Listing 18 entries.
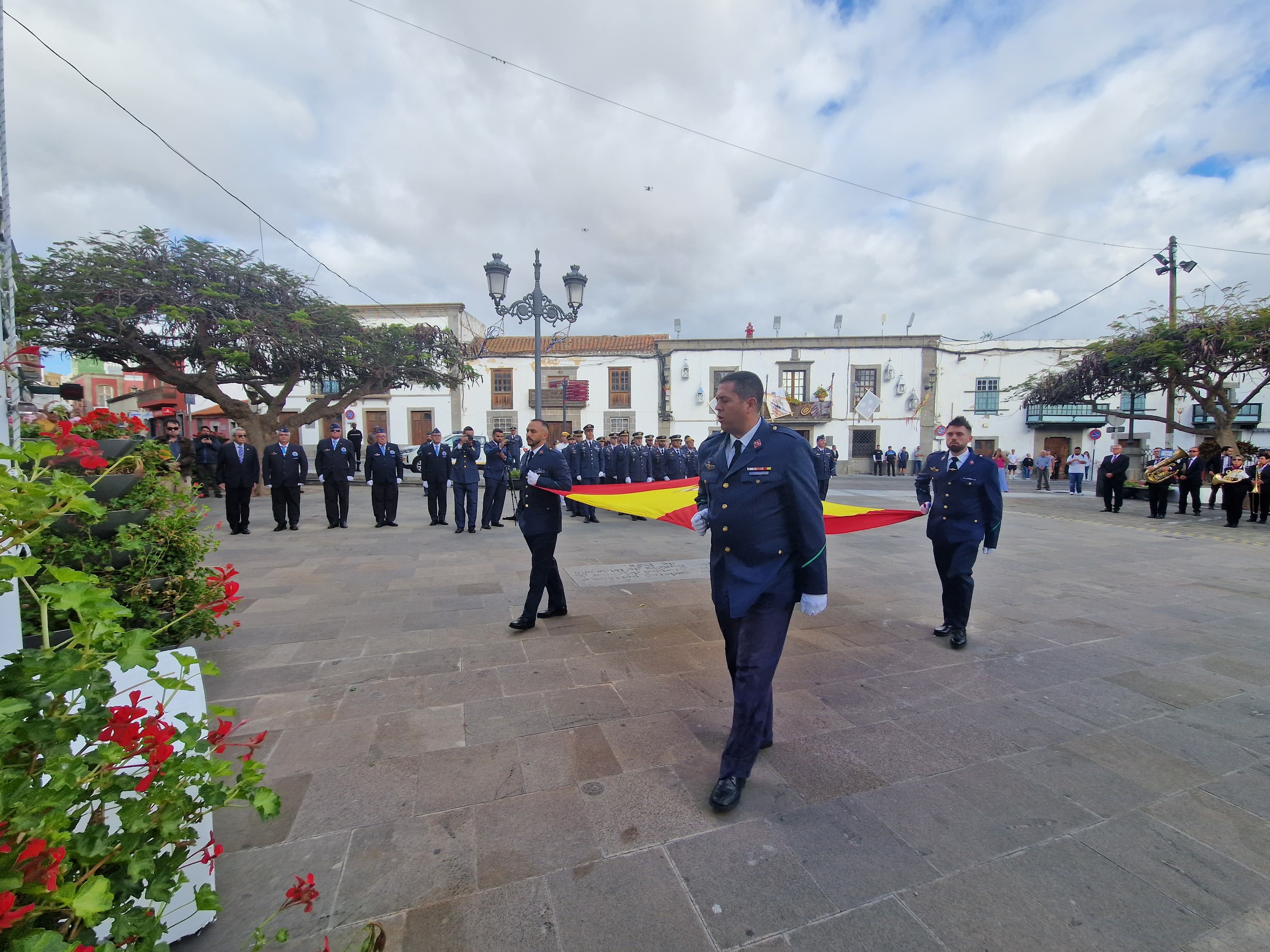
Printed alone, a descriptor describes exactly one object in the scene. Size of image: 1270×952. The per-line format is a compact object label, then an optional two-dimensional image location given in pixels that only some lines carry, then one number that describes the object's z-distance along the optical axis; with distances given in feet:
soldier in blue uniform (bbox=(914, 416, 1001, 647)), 13.98
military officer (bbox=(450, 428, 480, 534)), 31.37
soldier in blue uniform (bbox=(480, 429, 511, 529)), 33.30
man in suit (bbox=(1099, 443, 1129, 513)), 44.01
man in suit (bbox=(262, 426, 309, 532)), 29.40
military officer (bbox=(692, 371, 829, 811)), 7.92
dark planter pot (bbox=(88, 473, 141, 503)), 9.82
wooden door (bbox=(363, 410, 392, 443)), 95.66
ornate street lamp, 32.50
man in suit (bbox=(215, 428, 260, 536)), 28.48
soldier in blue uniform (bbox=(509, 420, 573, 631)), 14.58
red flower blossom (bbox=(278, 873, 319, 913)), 3.62
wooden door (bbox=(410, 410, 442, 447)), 97.14
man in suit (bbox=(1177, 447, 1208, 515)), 41.50
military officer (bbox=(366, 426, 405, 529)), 32.17
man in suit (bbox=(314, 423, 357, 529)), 31.73
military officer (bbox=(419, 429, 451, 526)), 33.65
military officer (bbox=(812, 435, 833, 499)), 45.09
